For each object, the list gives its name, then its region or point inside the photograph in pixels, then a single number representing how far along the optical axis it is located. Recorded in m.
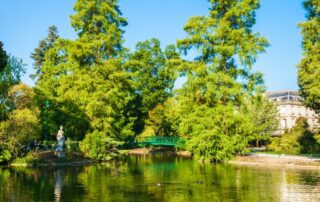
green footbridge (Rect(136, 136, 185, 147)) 61.46
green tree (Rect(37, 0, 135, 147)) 43.53
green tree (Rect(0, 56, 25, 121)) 35.78
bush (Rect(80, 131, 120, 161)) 42.42
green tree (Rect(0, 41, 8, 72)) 25.69
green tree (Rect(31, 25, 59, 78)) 76.51
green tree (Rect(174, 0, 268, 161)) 40.41
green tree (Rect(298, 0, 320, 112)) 31.13
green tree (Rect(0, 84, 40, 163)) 35.34
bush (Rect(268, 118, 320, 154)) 47.44
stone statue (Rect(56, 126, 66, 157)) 39.44
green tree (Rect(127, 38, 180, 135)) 69.94
